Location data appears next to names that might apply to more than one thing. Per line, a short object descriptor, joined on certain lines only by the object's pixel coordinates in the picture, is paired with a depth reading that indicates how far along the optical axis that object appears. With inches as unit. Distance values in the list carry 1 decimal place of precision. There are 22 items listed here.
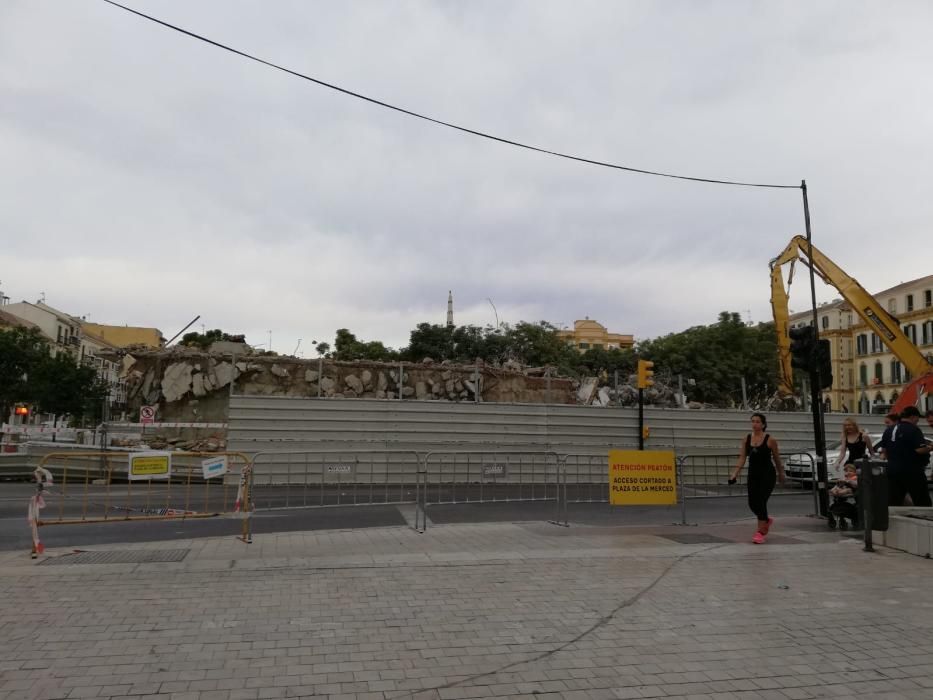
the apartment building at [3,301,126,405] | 3097.9
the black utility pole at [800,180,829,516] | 454.0
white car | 719.1
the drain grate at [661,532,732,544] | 369.7
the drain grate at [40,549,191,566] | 299.3
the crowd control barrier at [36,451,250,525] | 447.7
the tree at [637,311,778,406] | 1722.4
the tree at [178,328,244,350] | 2106.4
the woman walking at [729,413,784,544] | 363.9
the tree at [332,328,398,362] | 1995.6
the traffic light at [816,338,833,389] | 465.4
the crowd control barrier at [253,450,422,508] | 526.3
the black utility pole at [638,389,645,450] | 761.6
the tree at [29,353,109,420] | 1897.9
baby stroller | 391.9
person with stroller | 413.7
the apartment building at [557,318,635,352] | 5044.3
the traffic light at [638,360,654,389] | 721.0
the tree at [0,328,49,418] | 1813.5
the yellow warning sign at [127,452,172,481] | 384.5
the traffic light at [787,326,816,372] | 472.1
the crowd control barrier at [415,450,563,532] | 524.7
